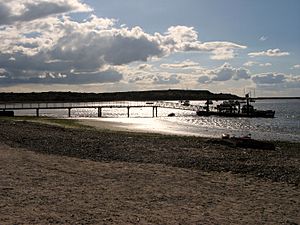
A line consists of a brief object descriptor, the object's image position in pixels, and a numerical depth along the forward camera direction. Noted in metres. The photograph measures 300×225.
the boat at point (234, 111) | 81.57
